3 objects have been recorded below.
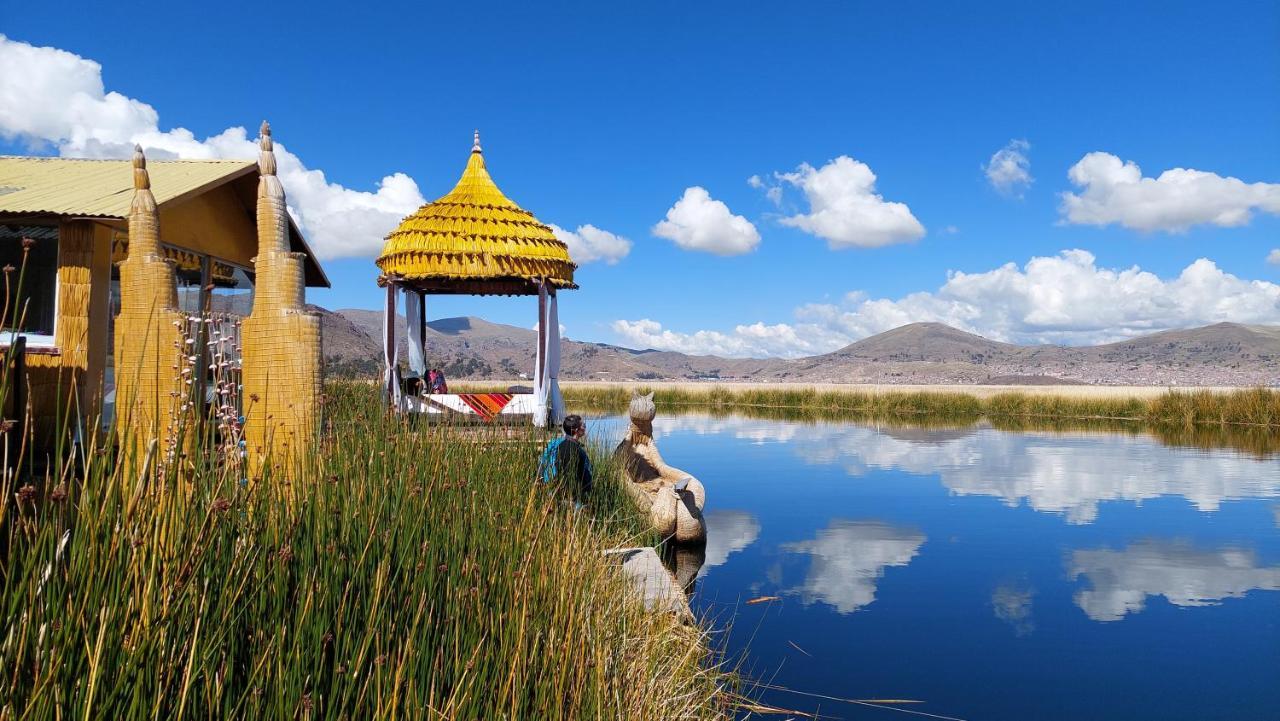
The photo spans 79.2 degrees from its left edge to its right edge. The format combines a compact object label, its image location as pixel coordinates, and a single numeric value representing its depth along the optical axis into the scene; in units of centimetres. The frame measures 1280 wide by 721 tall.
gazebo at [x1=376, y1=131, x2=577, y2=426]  1017
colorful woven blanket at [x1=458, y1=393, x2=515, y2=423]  994
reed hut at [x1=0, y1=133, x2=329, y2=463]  788
